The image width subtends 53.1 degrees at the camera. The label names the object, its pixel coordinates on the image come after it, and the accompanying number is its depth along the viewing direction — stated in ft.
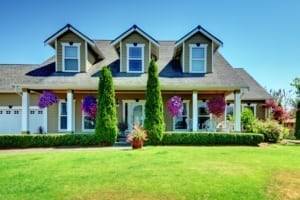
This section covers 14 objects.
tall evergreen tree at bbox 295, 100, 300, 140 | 83.76
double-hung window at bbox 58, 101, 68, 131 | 71.77
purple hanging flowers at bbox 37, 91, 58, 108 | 61.52
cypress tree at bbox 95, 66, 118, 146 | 55.57
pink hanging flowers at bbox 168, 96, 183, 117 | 63.00
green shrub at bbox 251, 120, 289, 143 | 62.90
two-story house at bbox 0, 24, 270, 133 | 61.85
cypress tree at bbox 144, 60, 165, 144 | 55.77
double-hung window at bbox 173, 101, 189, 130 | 72.06
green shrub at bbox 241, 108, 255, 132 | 80.18
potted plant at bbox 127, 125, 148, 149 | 48.70
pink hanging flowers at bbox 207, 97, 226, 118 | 64.84
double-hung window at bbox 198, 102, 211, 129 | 73.35
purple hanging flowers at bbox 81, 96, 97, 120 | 62.44
